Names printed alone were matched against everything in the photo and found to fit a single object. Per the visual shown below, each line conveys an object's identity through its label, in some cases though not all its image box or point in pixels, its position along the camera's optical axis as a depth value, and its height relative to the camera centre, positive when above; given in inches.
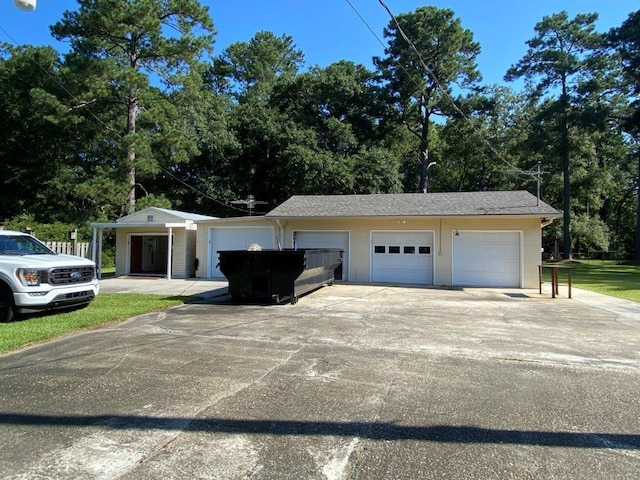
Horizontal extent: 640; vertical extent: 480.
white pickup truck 308.2 -19.0
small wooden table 503.4 -30.6
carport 757.3 +27.6
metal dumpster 405.1 -17.9
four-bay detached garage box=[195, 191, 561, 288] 616.4 +29.4
